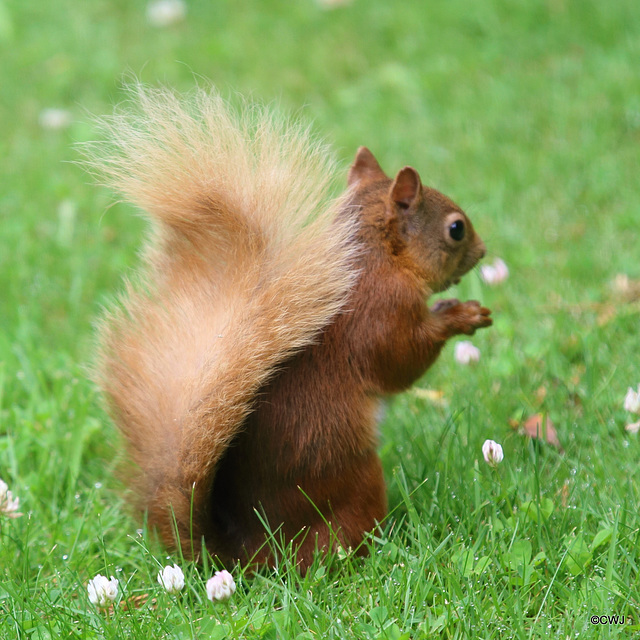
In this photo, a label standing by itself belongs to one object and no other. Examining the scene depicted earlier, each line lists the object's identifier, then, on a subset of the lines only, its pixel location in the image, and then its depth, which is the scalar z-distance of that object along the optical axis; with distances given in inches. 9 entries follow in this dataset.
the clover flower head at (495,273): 227.3
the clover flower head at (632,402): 172.4
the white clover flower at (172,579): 137.3
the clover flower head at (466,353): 210.2
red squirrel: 142.0
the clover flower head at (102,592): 137.6
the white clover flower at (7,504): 165.3
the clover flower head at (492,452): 153.0
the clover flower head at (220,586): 134.0
